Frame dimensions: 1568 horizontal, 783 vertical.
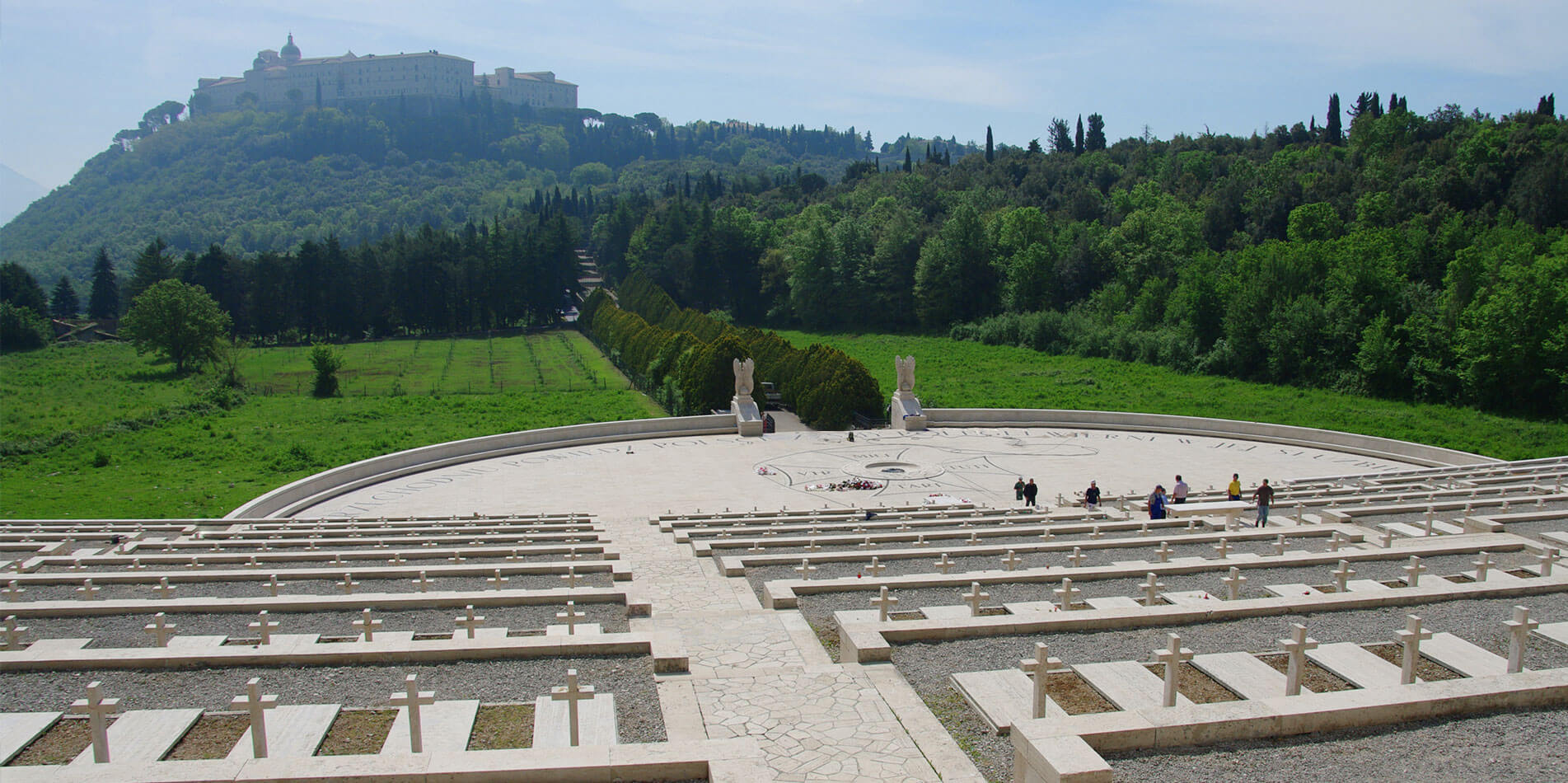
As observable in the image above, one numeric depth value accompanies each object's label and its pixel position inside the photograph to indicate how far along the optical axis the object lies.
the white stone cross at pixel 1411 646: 9.18
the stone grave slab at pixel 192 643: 10.99
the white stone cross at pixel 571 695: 8.48
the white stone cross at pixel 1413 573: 13.17
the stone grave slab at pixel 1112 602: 12.84
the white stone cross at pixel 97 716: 7.56
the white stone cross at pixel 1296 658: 9.01
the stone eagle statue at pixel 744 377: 41.91
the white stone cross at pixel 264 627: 11.34
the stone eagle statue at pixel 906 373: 43.16
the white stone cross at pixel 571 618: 11.48
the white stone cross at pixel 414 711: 8.10
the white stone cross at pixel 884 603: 12.27
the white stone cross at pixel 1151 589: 12.93
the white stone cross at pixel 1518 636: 9.41
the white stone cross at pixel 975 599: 12.21
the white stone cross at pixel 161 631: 11.24
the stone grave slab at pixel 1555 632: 10.84
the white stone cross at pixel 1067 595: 12.53
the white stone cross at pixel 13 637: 11.47
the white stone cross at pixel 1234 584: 13.05
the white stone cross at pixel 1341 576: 13.12
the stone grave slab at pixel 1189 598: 12.88
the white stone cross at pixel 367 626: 11.52
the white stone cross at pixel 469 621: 11.63
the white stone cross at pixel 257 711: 7.81
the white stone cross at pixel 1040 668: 8.54
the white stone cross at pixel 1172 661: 8.81
